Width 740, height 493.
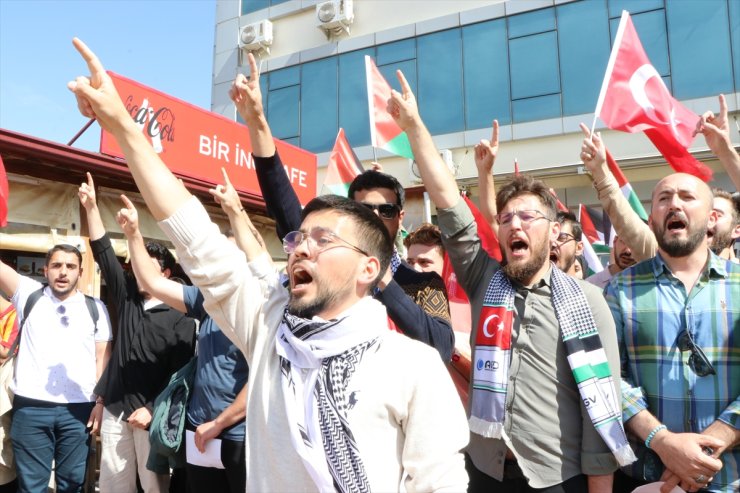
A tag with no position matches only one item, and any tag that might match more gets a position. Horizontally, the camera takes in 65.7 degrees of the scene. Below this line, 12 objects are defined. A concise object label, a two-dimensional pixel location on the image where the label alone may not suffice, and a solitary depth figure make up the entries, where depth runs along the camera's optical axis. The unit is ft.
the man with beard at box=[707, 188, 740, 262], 11.14
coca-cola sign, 22.61
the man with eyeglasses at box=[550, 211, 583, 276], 12.06
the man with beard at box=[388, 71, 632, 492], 7.07
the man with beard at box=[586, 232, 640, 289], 13.24
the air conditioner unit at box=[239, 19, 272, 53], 56.90
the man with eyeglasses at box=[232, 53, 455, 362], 7.73
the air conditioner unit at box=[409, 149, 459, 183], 47.15
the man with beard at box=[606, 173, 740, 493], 7.32
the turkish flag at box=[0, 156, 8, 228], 12.10
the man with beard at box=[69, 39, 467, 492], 4.82
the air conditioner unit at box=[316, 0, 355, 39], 52.85
